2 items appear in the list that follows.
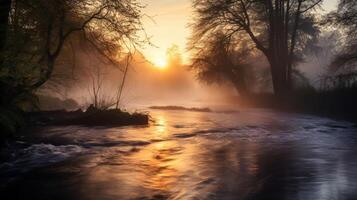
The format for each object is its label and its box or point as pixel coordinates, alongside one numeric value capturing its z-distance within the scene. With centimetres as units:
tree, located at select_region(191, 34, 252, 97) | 4138
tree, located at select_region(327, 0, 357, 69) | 3030
